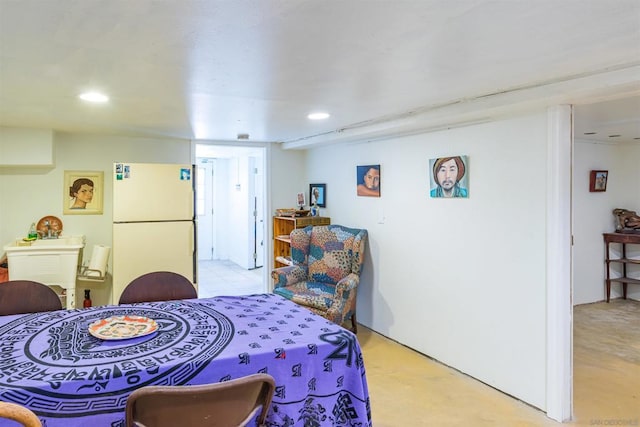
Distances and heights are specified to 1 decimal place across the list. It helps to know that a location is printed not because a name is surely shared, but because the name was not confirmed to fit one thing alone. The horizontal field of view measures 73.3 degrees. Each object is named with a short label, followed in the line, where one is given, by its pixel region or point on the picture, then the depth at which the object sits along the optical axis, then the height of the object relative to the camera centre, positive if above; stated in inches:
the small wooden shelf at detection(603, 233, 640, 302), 198.2 -23.5
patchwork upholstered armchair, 146.6 -23.6
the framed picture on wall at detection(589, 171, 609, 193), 200.5 +13.8
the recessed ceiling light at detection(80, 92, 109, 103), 101.7 +27.5
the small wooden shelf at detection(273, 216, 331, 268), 194.4 -10.4
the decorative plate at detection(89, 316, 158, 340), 70.9 -20.4
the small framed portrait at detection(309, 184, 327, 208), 198.7 +7.3
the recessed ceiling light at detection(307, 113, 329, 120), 130.0 +29.1
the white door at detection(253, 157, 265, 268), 279.3 -2.7
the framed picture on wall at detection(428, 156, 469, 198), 127.0 +10.2
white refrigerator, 157.6 -4.1
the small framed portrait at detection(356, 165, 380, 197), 162.7 +11.4
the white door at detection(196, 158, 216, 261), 325.1 +5.9
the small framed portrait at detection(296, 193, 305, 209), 210.7 +4.9
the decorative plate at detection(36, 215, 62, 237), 165.6 -6.0
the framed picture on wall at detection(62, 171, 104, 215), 169.8 +6.9
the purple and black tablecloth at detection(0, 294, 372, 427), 55.7 -21.8
